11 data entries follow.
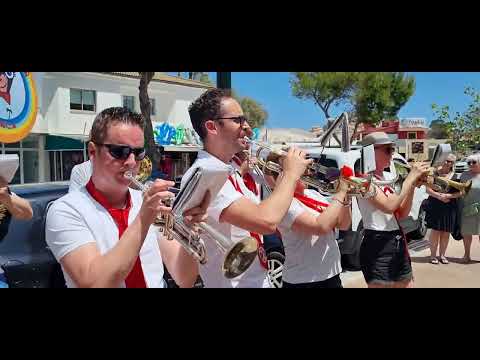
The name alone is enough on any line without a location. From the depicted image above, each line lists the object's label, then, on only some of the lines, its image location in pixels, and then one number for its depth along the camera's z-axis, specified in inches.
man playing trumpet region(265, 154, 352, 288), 94.5
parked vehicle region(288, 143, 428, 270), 215.8
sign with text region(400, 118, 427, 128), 1388.9
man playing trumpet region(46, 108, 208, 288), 55.5
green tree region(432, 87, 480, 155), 427.8
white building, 660.7
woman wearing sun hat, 124.9
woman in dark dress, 253.3
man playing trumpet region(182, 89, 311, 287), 74.5
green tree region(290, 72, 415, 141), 988.6
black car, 123.3
